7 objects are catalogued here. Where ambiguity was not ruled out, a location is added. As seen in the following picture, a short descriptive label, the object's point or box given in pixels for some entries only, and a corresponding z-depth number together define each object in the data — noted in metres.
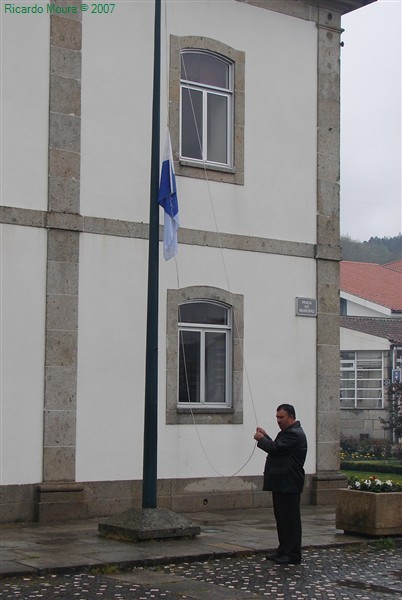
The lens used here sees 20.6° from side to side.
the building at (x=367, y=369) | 49.75
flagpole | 13.21
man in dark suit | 11.73
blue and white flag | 14.35
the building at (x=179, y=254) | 15.04
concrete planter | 13.62
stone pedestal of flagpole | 12.81
